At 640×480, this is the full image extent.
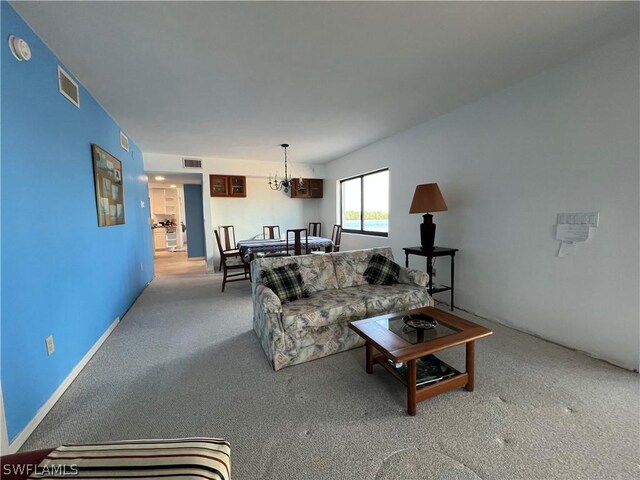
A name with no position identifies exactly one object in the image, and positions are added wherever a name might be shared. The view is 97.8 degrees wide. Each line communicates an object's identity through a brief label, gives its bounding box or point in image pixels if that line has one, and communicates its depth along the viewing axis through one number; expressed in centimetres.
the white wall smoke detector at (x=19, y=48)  163
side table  323
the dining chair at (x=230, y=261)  447
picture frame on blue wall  271
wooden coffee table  166
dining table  452
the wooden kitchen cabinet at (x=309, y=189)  664
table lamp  318
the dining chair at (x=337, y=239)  523
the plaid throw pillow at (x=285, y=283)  255
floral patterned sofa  220
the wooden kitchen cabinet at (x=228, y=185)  585
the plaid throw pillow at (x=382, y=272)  304
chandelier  559
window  496
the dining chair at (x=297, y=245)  442
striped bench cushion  77
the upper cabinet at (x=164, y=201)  977
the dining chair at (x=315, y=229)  661
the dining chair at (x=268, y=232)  638
